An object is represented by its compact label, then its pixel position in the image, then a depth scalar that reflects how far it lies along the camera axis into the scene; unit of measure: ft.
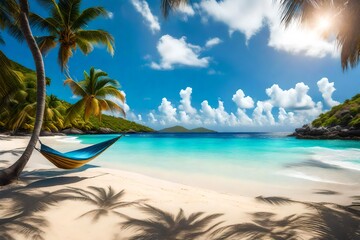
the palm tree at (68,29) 21.77
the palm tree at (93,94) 38.01
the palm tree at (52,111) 63.98
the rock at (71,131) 124.35
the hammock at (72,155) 12.33
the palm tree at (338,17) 9.56
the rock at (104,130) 165.10
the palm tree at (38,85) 11.77
